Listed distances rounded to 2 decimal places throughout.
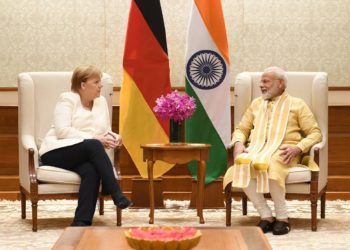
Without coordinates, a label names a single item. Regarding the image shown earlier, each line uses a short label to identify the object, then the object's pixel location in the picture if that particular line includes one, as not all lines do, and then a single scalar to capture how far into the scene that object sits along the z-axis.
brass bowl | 3.17
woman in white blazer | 5.94
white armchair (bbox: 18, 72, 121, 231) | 6.32
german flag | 7.23
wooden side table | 6.25
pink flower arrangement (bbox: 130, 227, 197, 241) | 3.23
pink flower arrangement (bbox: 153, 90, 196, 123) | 6.44
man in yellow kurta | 5.97
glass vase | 6.51
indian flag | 7.18
